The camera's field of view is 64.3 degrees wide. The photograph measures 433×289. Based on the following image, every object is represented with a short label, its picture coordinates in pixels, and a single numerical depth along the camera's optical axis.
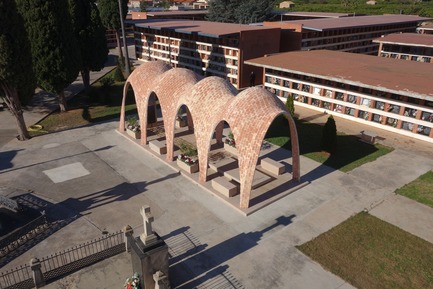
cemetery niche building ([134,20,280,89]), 39.56
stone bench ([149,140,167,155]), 25.17
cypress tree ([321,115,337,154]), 24.64
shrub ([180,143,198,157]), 24.64
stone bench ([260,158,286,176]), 22.06
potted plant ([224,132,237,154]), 25.03
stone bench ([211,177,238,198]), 19.77
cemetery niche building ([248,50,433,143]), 27.44
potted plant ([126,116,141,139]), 28.06
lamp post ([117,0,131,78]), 47.66
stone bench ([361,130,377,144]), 27.42
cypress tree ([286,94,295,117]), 30.22
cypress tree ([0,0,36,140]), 23.38
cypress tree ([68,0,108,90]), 35.81
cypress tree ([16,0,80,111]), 29.00
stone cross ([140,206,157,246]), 12.98
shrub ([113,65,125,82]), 46.34
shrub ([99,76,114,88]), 40.22
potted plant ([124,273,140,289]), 13.43
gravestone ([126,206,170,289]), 13.09
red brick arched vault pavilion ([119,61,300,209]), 18.05
